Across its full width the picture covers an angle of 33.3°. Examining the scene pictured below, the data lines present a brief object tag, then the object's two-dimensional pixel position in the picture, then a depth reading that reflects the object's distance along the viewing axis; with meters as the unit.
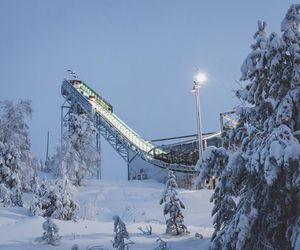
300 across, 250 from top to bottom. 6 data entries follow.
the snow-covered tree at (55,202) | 15.67
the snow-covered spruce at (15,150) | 24.53
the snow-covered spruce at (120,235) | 9.19
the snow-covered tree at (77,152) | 34.72
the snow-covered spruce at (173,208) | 12.88
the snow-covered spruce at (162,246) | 9.77
